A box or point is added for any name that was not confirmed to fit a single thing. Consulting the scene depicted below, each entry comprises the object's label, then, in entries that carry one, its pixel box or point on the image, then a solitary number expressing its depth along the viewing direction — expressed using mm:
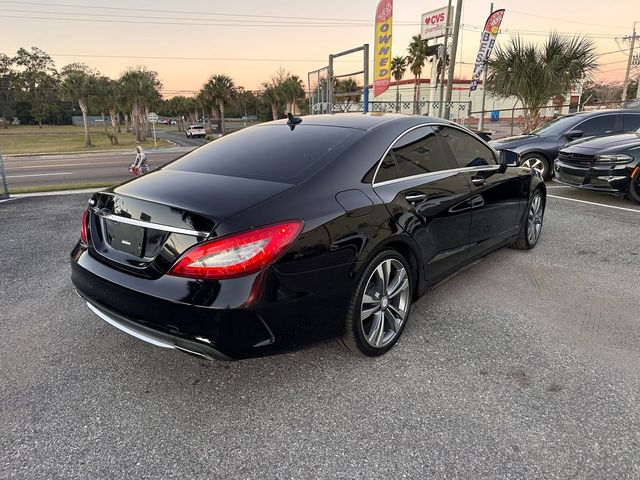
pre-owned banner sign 17609
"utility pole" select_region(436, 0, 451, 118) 22081
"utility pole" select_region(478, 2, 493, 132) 20795
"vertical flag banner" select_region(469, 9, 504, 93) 18094
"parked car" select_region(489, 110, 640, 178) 9422
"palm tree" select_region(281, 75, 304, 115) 63719
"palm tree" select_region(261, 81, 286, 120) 64188
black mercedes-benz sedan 2148
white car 56500
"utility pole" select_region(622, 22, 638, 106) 45781
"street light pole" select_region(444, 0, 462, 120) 17578
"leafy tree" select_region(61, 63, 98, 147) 42812
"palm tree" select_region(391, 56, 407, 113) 58669
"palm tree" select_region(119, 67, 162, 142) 51156
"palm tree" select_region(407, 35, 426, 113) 50594
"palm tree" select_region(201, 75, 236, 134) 65000
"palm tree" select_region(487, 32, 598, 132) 14625
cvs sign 26120
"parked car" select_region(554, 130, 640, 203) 7246
